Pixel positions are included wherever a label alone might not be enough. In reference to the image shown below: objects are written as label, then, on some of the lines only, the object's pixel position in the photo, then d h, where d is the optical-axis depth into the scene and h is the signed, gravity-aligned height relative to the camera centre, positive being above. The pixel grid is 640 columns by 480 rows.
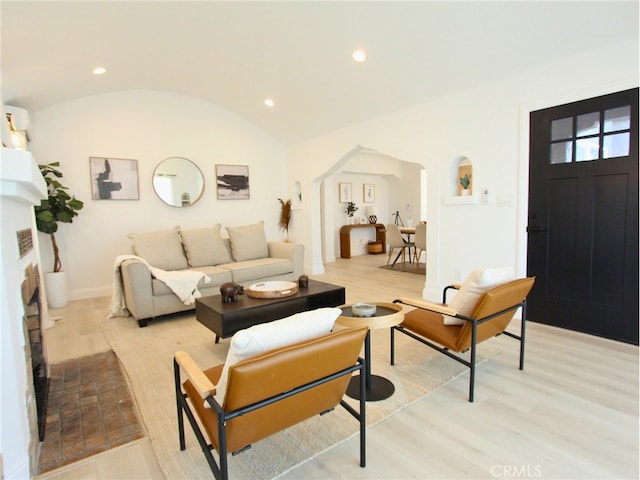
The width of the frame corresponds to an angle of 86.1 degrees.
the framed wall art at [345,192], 8.57 +0.55
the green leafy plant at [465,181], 4.01 +0.35
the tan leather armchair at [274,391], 1.20 -0.67
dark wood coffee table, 2.66 -0.77
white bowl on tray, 2.20 -0.63
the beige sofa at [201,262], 3.59 -0.57
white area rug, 1.66 -1.15
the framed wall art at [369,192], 9.11 +0.57
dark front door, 2.84 -0.07
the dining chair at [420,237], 6.01 -0.44
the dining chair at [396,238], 6.62 -0.50
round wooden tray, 2.98 -0.66
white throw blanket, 3.71 -0.71
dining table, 6.94 -0.38
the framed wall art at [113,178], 4.96 +0.61
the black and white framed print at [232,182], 6.08 +0.64
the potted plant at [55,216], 4.20 +0.07
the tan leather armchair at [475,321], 2.06 -0.74
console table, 8.39 -0.62
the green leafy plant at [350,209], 8.62 +0.12
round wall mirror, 5.47 +0.60
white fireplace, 1.37 -0.50
